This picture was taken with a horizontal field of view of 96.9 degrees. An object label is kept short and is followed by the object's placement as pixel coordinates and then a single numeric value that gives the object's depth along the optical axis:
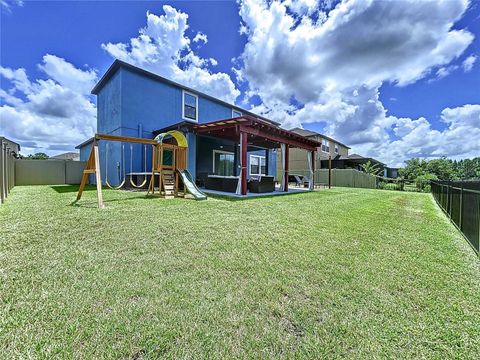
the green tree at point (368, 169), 25.18
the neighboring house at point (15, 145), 19.52
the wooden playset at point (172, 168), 8.43
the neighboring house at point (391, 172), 42.90
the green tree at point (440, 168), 36.17
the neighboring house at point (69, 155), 36.45
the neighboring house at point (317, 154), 26.69
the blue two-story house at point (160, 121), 11.19
